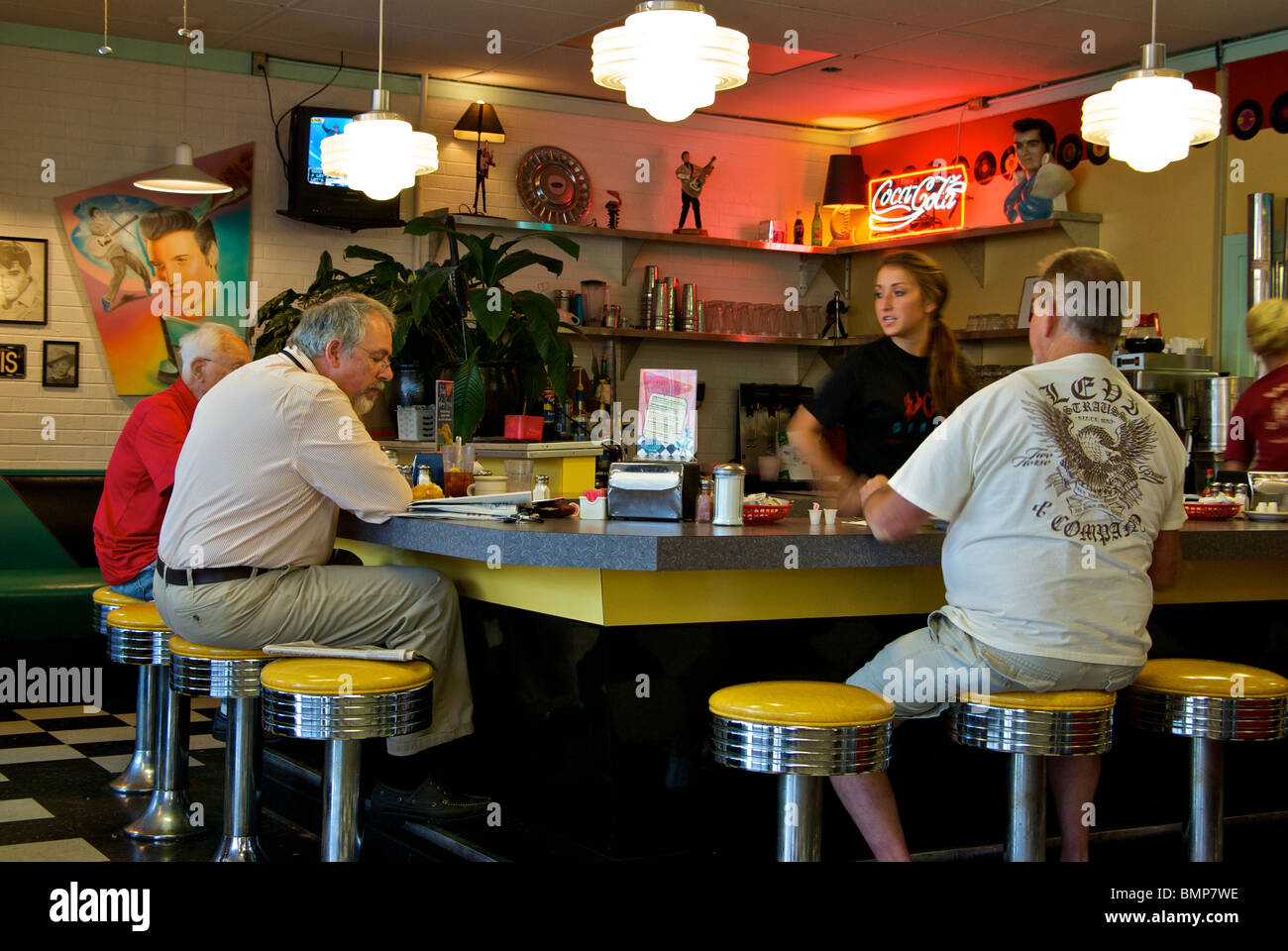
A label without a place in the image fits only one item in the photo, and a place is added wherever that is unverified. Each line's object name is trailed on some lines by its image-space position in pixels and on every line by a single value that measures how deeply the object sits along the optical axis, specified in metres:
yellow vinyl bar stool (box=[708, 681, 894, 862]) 2.67
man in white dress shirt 3.53
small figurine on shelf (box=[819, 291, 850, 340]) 9.20
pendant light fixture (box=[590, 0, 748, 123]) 3.82
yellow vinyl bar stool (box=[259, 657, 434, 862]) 3.06
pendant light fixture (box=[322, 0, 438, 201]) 4.92
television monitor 7.72
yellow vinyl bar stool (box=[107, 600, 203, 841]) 4.16
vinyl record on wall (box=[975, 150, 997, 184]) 8.39
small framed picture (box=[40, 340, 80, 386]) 7.43
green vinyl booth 6.39
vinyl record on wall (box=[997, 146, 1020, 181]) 8.22
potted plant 6.11
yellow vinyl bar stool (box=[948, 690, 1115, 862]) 2.86
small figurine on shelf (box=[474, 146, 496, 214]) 8.12
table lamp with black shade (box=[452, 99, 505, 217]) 8.02
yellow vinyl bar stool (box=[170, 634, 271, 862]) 3.54
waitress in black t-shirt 4.10
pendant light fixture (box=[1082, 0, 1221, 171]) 4.43
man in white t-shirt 2.89
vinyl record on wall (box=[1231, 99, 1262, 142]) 6.90
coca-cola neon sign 8.50
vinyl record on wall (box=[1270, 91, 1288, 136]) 6.75
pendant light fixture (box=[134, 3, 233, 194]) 6.24
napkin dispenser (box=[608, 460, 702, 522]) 3.45
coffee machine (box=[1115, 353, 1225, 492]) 6.65
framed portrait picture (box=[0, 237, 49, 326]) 7.32
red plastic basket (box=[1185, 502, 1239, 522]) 4.00
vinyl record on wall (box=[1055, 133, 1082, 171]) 7.79
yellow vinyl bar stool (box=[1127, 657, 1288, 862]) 3.15
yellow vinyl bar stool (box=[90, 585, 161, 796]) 4.54
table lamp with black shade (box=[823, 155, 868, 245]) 9.12
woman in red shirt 5.30
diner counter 3.00
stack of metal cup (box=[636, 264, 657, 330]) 8.64
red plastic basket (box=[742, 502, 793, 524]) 3.45
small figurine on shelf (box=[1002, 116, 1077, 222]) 7.71
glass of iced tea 4.18
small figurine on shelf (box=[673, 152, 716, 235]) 8.77
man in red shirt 4.59
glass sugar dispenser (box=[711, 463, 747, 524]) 3.37
